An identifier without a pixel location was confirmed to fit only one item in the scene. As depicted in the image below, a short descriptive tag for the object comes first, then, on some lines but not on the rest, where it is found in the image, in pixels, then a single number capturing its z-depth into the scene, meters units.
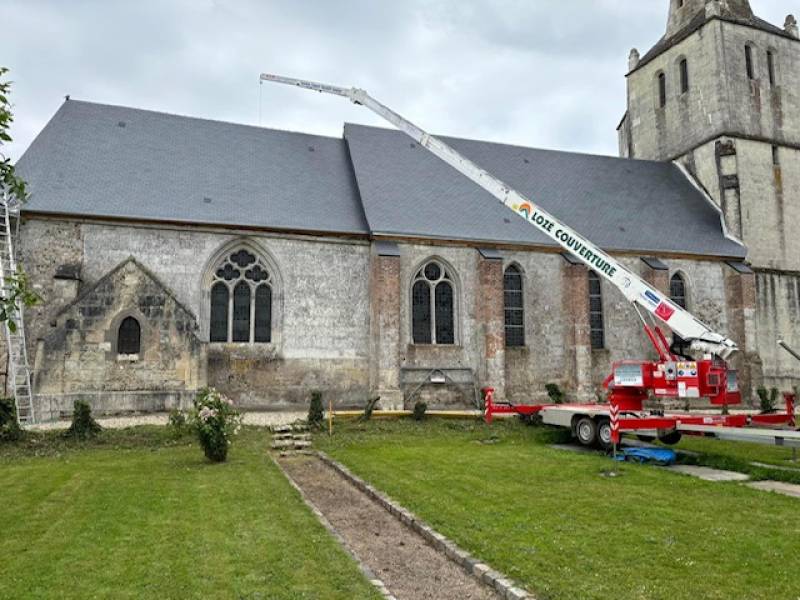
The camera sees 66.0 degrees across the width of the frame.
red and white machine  12.69
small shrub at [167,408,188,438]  14.12
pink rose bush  11.54
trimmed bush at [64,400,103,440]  13.88
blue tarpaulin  11.60
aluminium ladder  16.39
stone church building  18.50
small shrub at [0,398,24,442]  13.30
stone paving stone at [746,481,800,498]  9.00
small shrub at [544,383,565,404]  19.80
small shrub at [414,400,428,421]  17.67
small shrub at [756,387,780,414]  20.03
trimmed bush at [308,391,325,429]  16.02
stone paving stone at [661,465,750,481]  10.24
